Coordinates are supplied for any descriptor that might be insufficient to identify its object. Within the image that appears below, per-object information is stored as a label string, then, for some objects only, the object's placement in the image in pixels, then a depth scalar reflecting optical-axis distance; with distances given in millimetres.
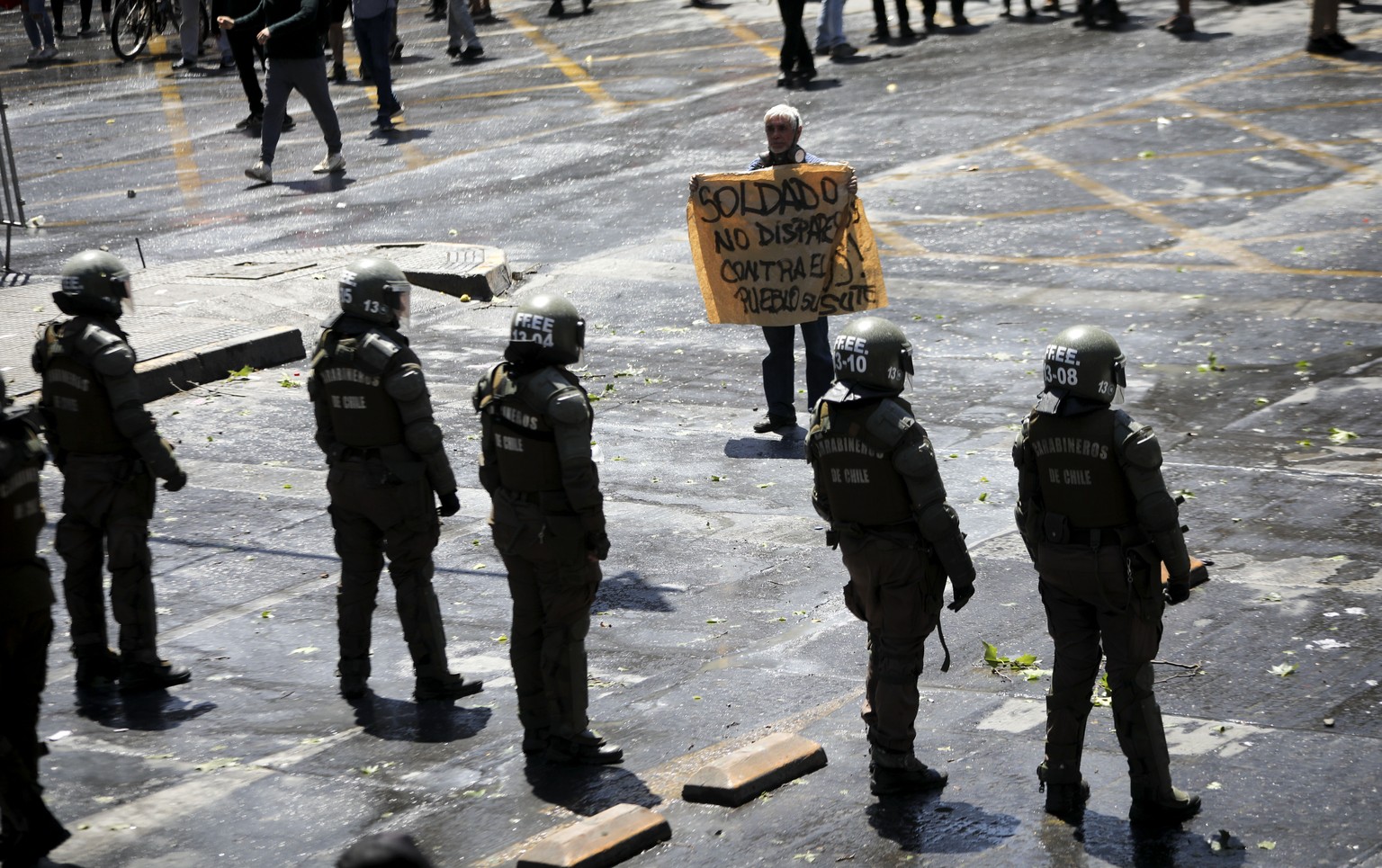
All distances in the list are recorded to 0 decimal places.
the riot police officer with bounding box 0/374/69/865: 11328
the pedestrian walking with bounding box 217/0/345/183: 34906
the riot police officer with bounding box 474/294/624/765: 12414
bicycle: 53375
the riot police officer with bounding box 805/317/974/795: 11687
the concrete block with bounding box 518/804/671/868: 10704
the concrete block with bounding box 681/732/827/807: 11797
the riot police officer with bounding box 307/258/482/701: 13578
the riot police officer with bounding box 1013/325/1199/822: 11102
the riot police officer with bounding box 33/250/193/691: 14117
